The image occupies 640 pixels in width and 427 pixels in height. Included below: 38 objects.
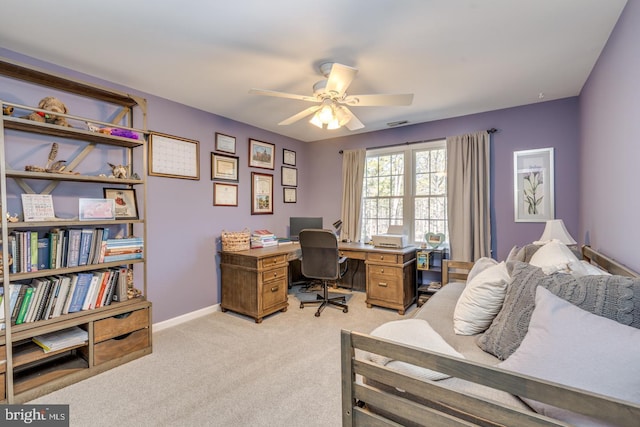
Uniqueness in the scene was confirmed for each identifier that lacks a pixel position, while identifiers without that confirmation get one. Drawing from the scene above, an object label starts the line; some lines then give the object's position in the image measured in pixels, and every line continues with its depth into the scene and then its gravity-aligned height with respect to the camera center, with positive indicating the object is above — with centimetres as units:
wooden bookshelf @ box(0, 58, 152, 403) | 193 -44
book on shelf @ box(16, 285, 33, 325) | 202 -64
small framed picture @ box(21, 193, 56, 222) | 207 +3
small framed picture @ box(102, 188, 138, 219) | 264 +9
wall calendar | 307 +60
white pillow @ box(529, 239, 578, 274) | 172 -29
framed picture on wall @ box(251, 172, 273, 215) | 418 +25
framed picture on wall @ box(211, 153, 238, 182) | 365 +56
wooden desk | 329 -81
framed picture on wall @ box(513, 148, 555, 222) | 331 +29
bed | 76 -58
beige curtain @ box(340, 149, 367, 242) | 458 +30
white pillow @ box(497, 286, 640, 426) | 91 -49
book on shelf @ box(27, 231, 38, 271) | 207 -26
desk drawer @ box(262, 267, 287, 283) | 330 -74
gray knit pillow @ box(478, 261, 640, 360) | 114 -37
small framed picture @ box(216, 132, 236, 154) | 370 +87
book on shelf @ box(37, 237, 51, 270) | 214 -32
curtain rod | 358 +97
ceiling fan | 211 +92
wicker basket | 355 -37
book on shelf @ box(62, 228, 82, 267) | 224 -28
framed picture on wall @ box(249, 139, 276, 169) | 415 +83
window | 408 +31
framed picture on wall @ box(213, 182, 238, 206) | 369 +21
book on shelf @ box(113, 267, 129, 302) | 250 -66
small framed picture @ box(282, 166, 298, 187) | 473 +56
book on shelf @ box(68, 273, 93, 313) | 225 -63
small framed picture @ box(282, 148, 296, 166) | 473 +88
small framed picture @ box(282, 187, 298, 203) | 475 +26
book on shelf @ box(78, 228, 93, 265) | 230 -27
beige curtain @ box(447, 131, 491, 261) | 360 +19
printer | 375 -37
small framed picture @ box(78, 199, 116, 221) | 232 +1
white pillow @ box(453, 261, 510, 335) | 165 -54
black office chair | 342 -55
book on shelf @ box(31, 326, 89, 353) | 210 -94
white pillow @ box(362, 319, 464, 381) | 118 -59
